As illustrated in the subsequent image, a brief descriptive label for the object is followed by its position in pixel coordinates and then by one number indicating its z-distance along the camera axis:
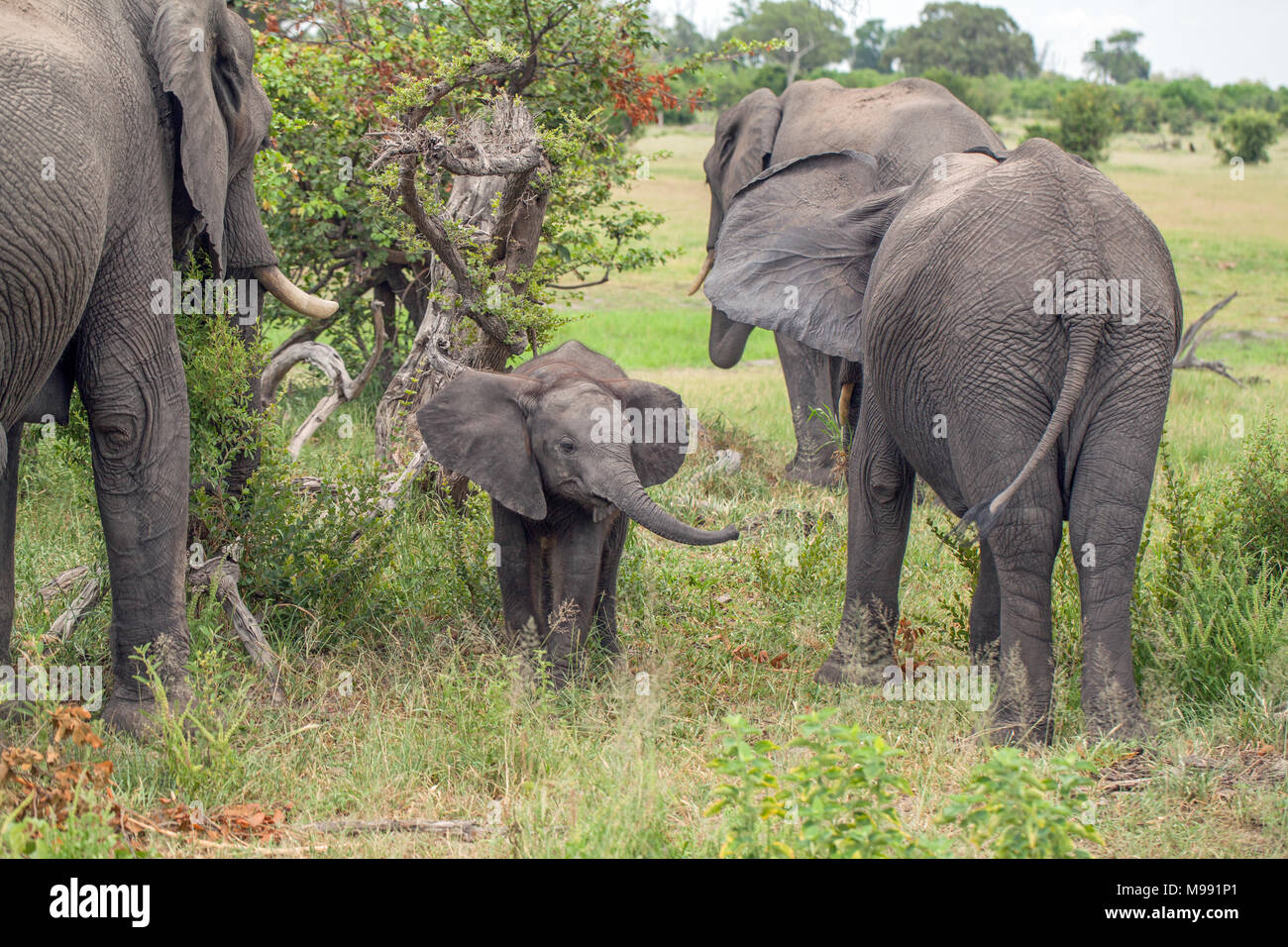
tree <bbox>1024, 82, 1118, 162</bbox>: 30.81
